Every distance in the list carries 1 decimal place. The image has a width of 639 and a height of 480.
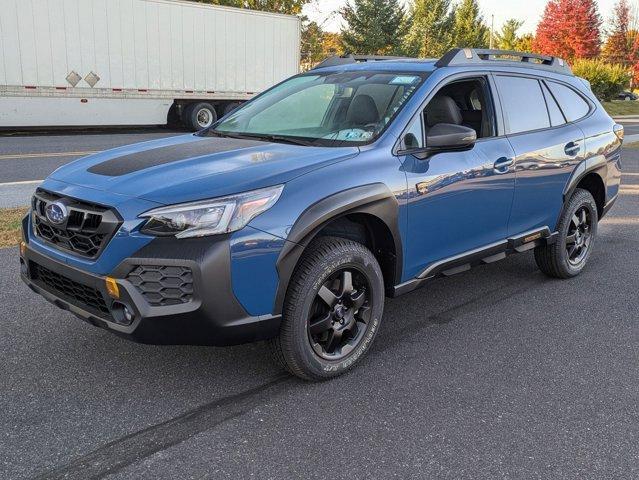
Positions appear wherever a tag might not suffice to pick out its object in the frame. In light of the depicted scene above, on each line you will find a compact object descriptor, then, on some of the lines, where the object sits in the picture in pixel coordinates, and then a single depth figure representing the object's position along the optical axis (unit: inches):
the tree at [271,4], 1364.4
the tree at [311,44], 1587.1
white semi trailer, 657.6
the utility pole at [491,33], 2645.2
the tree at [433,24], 2175.2
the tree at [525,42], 2684.5
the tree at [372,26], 1729.8
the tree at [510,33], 2805.1
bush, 1600.6
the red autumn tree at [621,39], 2308.1
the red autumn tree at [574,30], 2122.3
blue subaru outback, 116.8
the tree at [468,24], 2395.4
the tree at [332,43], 1813.5
